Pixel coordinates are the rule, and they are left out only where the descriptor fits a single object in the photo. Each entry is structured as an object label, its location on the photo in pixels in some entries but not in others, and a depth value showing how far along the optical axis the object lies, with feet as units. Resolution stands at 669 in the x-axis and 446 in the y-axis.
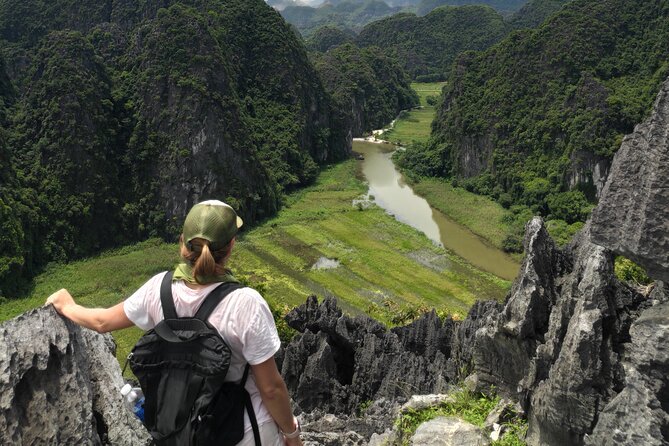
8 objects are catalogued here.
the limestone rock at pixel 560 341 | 22.56
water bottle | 16.91
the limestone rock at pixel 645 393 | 15.84
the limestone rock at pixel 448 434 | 23.50
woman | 11.33
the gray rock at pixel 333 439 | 26.12
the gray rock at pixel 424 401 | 28.12
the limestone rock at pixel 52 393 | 15.10
